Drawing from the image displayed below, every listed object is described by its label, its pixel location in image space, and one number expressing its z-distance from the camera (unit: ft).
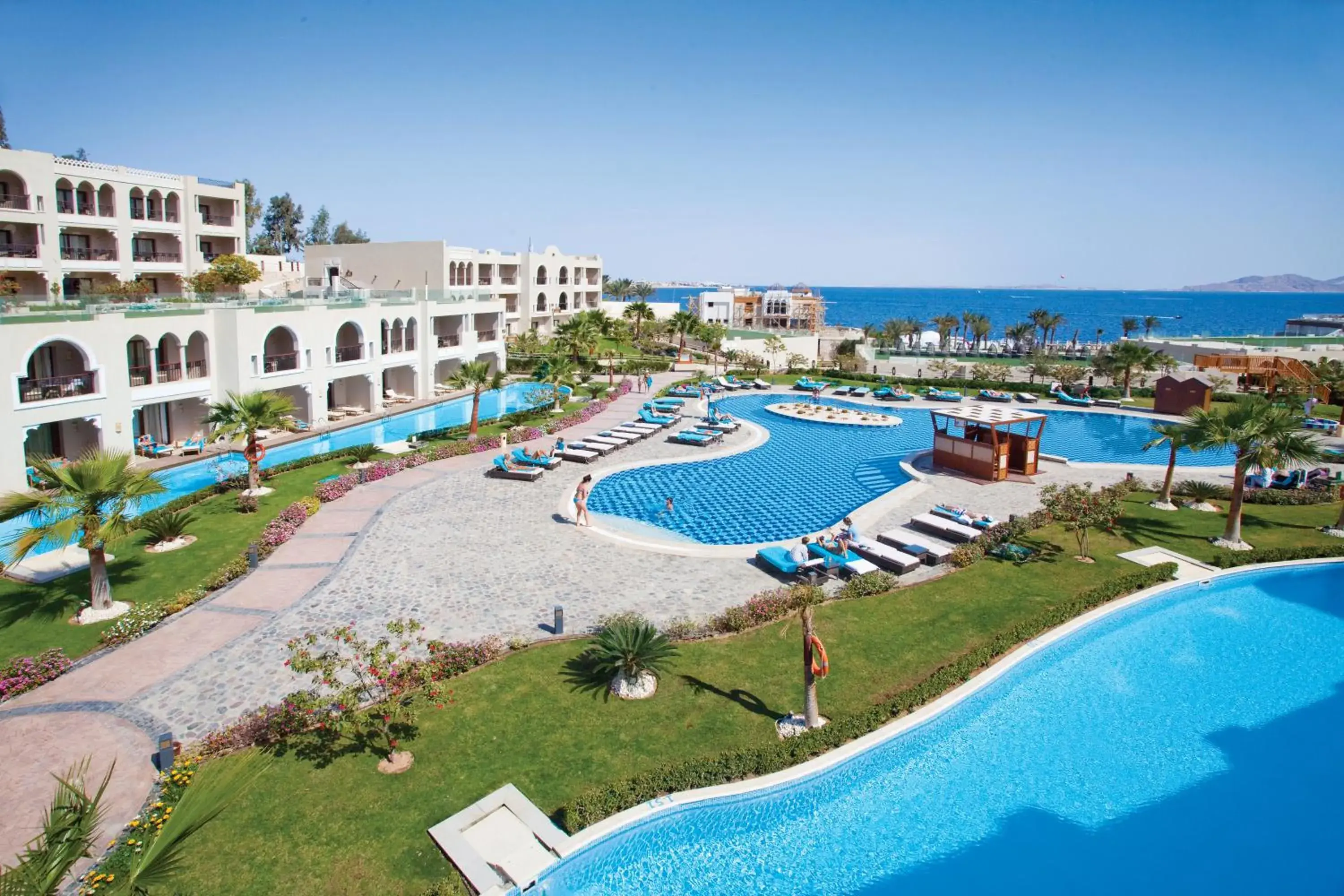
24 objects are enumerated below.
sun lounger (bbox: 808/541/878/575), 59.82
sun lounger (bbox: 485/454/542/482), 84.99
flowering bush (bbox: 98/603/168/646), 46.62
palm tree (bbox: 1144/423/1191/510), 71.46
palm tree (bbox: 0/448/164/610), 46.88
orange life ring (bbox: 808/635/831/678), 36.88
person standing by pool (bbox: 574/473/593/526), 69.56
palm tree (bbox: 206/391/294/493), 71.72
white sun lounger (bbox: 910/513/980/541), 67.41
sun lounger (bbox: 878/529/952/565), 62.95
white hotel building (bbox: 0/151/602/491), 80.12
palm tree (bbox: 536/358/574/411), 121.80
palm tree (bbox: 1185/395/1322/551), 65.62
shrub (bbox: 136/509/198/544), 62.34
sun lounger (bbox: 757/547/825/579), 58.59
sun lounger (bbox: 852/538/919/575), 60.59
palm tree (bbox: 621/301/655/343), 222.48
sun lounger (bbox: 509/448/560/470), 89.20
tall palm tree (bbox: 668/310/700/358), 194.70
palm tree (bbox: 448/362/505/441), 100.32
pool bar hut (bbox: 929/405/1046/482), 89.20
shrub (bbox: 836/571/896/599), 55.88
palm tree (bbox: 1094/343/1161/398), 145.18
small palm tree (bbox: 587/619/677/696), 42.04
